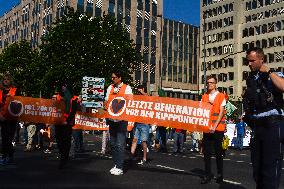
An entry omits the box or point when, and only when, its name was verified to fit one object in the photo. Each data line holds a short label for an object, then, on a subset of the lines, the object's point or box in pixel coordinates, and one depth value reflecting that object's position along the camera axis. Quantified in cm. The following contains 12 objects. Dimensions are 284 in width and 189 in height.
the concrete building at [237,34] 5509
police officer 304
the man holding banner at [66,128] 645
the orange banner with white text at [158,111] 591
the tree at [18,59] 4232
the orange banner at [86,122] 818
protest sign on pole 1482
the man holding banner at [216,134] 529
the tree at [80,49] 2681
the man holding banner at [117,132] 579
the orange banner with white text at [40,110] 727
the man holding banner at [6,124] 623
